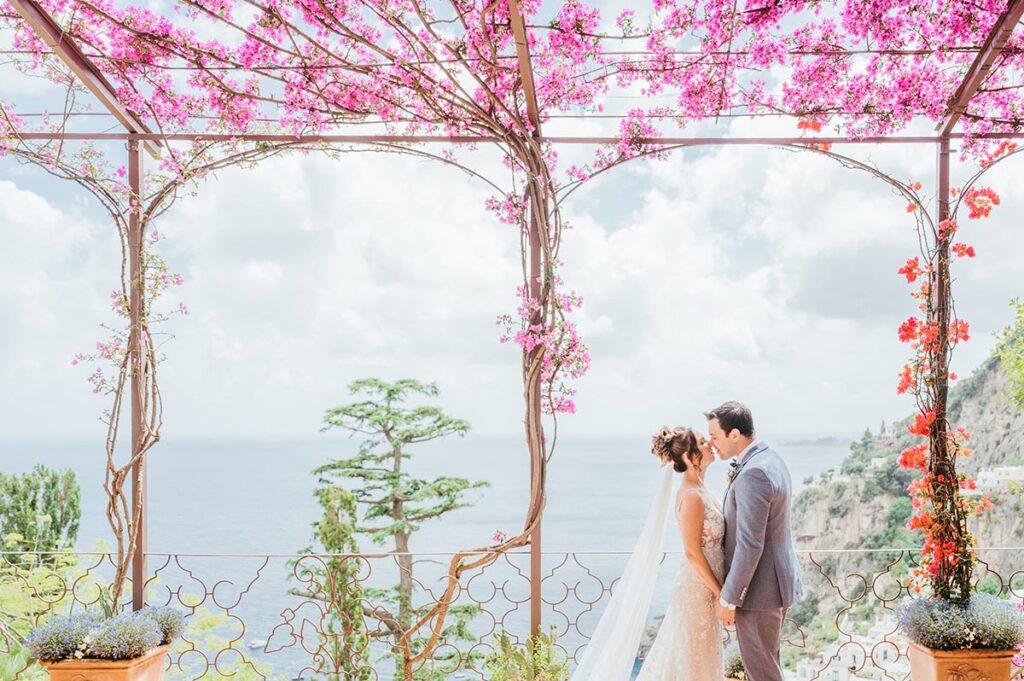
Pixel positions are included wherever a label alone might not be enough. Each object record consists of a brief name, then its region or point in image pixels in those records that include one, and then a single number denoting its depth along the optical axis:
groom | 3.30
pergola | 3.97
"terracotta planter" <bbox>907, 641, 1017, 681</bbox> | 3.77
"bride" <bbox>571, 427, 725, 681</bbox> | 3.52
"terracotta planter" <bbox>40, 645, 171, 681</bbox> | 3.70
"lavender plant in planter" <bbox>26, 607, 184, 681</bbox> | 3.70
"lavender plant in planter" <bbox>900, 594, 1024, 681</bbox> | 3.76
